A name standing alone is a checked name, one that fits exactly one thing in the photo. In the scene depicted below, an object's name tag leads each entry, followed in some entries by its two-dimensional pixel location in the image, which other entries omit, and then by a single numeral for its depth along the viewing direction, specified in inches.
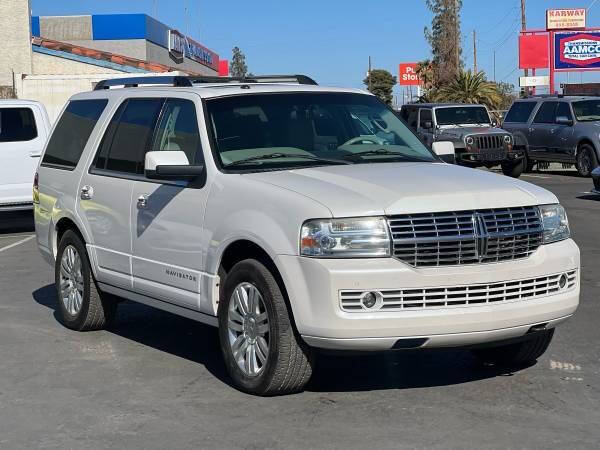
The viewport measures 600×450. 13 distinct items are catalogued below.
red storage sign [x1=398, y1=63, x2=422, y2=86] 4731.8
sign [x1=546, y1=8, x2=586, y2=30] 2421.3
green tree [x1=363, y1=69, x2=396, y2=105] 5409.9
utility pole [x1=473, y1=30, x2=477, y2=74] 3789.4
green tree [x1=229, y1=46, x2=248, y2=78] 5374.0
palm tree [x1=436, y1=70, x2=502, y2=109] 2135.8
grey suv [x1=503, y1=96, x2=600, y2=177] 942.4
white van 611.3
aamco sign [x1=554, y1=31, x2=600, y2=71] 2116.1
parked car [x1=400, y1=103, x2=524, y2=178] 921.5
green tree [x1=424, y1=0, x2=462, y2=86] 3201.3
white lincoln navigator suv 214.4
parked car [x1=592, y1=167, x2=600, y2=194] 691.4
